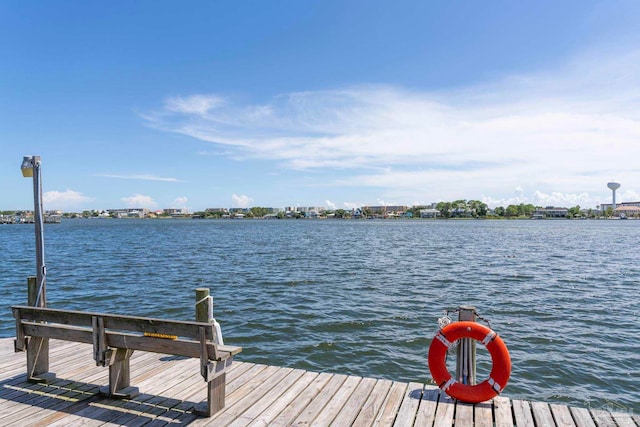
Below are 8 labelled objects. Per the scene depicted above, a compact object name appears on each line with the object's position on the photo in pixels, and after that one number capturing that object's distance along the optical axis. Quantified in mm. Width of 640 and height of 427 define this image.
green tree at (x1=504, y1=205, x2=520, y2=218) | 198000
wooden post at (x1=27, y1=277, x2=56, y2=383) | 5457
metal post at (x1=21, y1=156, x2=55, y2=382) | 6148
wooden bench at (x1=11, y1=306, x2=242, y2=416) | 4441
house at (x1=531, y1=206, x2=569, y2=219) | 198425
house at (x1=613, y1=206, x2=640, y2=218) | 195175
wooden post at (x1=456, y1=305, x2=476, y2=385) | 5289
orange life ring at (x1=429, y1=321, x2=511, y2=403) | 4941
